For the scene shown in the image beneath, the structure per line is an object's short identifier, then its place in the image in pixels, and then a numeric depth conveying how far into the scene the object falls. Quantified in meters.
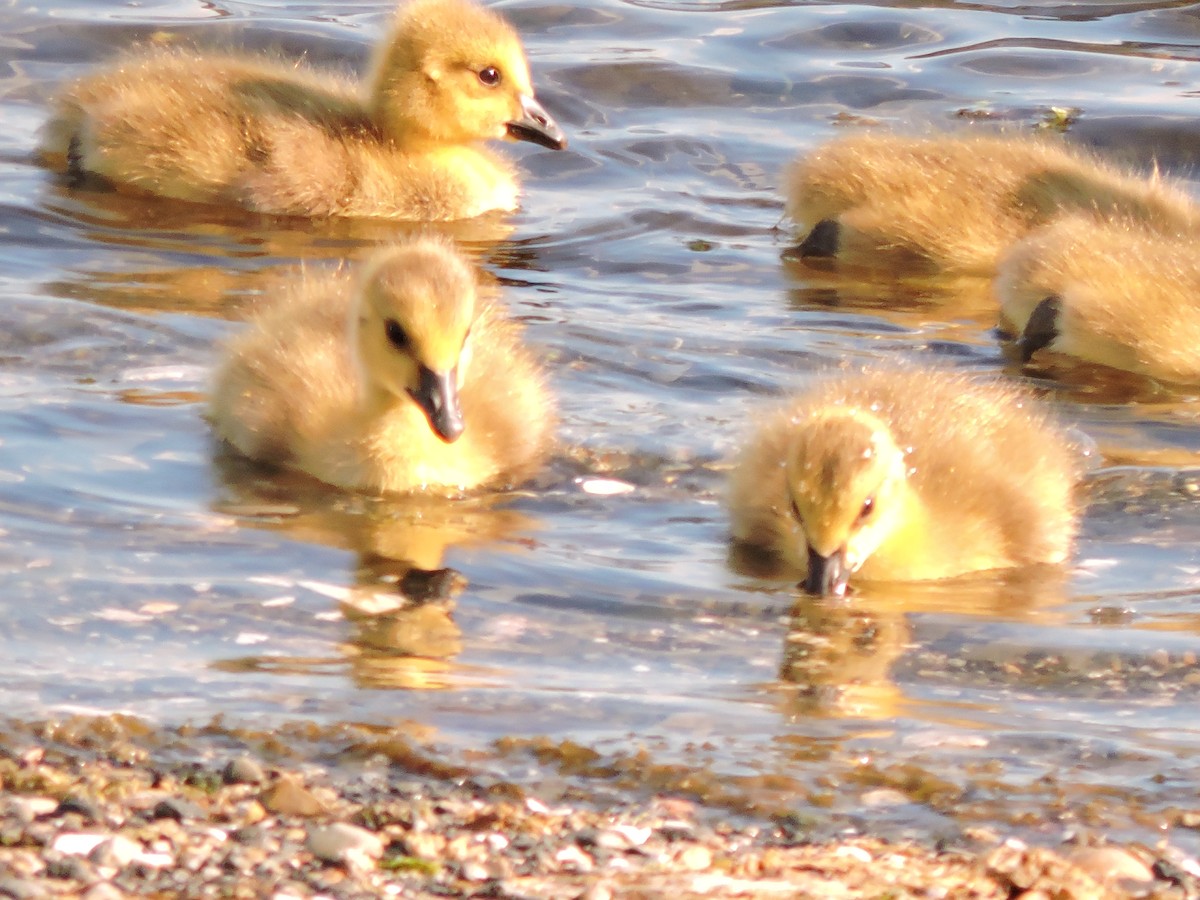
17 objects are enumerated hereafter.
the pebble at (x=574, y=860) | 6.34
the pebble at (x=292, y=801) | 6.52
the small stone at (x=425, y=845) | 6.32
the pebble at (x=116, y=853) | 5.98
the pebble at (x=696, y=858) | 6.41
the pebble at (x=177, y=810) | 6.36
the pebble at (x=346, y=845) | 6.18
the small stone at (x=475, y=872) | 6.20
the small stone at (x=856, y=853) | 6.48
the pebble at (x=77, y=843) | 6.02
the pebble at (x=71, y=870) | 5.84
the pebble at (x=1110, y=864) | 6.47
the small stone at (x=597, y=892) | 6.05
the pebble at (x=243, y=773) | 6.68
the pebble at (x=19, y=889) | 5.65
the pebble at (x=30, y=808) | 6.21
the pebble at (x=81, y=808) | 6.26
